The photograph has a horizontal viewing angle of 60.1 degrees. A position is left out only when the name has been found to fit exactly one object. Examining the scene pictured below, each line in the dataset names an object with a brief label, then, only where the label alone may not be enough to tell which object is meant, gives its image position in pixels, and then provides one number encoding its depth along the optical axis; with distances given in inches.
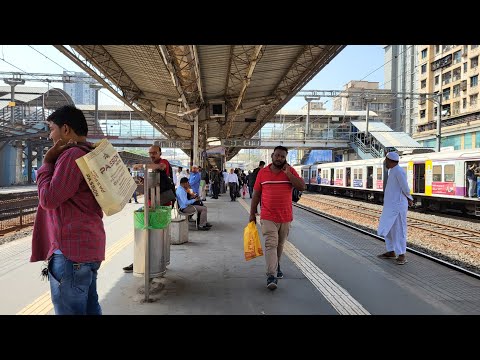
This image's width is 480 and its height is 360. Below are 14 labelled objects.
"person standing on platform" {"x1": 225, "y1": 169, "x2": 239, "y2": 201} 750.5
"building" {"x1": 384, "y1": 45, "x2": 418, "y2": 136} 2693.7
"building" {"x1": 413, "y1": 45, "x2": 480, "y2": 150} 1637.6
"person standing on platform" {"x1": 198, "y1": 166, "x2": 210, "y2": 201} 568.7
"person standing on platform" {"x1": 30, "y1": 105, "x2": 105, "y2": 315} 93.0
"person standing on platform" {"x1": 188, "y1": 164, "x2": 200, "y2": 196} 442.3
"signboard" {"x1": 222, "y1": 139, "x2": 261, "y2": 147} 989.8
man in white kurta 252.4
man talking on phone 191.8
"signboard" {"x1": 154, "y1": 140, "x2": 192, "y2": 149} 1001.5
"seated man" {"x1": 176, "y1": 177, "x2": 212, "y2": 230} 337.7
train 595.2
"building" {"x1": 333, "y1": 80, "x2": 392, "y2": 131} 2657.0
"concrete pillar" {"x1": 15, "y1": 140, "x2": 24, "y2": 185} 1347.2
